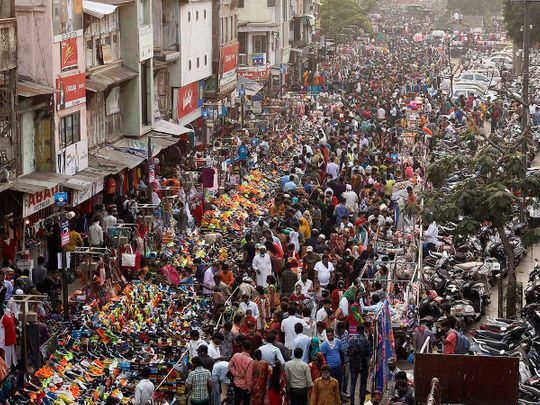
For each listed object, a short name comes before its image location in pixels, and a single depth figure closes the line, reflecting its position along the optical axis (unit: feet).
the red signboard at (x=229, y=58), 167.47
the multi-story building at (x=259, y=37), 196.03
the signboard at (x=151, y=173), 106.49
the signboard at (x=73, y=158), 96.58
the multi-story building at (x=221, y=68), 159.94
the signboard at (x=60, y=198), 87.04
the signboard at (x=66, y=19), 95.26
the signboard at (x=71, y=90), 96.27
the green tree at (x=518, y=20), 249.75
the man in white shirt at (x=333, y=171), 121.39
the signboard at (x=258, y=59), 196.03
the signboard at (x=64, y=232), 78.00
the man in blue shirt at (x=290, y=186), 111.86
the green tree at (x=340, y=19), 329.72
